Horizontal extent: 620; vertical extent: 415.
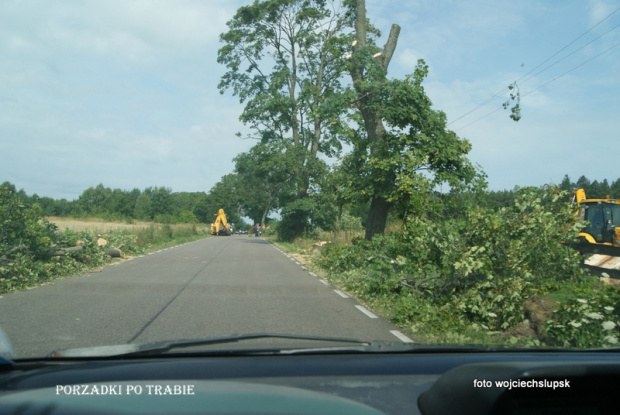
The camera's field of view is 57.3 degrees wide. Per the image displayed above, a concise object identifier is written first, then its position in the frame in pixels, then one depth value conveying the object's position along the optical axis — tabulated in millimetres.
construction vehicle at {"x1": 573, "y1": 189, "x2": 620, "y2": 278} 18017
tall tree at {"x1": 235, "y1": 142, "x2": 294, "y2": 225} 40406
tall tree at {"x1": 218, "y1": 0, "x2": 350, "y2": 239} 39281
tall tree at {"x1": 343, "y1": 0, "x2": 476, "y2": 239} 17453
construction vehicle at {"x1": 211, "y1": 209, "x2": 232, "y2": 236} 70625
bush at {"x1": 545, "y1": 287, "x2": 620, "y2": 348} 6840
